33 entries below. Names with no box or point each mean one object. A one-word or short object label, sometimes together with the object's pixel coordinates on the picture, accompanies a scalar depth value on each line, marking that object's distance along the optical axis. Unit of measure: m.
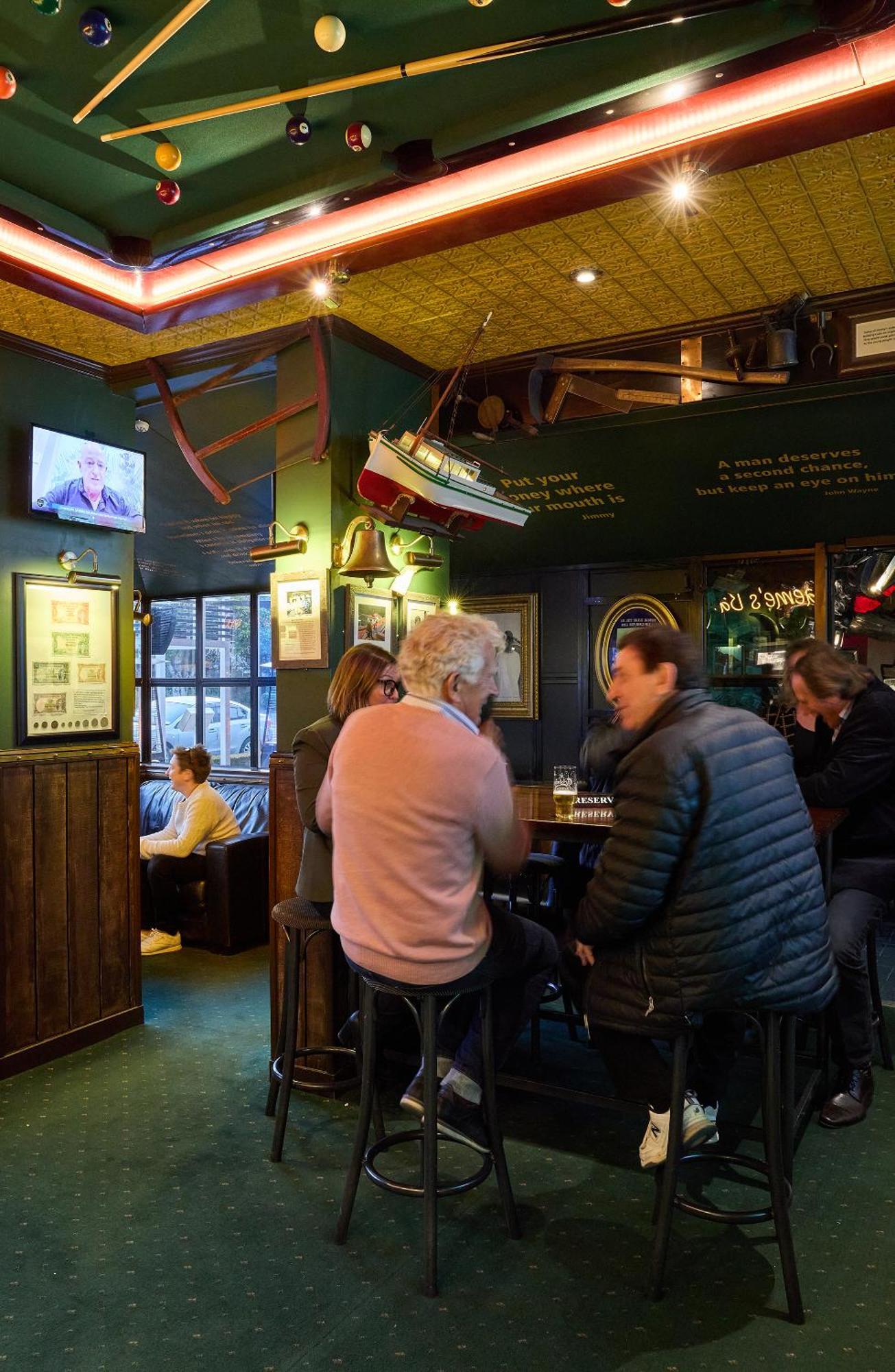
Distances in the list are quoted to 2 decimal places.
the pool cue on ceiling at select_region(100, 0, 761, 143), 2.18
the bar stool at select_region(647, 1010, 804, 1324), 2.19
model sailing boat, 3.58
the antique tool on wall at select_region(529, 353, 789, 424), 3.90
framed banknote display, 3.86
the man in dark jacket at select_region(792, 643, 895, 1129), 3.19
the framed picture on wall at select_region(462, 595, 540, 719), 6.83
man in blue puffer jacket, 2.11
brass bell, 3.55
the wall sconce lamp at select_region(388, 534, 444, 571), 4.07
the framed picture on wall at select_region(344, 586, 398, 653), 3.78
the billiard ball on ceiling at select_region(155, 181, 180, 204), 2.94
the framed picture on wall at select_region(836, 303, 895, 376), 3.71
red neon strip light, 2.37
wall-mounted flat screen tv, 3.86
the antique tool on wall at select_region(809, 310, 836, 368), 3.80
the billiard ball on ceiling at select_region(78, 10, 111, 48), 2.21
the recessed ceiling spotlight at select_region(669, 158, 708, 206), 2.64
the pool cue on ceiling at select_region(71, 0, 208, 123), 2.12
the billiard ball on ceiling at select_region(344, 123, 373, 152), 2.64
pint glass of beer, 3.19
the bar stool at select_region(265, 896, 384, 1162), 2.95
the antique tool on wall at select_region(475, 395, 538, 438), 4.45
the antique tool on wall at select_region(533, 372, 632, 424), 4.23
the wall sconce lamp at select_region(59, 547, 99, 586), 4.00
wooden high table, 2.83
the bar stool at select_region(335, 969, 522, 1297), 2.27
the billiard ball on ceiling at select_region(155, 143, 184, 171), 2.70
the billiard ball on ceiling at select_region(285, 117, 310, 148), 2.60
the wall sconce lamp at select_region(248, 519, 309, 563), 3.75
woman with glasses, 2.99
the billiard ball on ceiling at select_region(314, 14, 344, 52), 2.21
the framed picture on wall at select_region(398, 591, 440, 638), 4.17
